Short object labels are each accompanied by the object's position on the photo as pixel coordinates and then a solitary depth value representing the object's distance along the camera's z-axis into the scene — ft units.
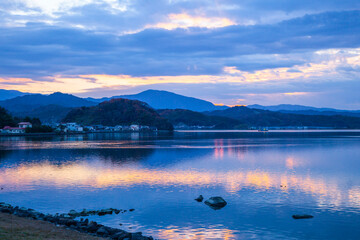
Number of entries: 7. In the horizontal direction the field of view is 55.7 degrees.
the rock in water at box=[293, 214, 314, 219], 75.91
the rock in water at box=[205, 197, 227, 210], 85.71
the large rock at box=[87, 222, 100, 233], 63.52
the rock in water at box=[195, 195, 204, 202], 91.94
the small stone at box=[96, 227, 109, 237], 61.03
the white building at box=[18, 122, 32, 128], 539.25
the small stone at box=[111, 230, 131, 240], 59.57
